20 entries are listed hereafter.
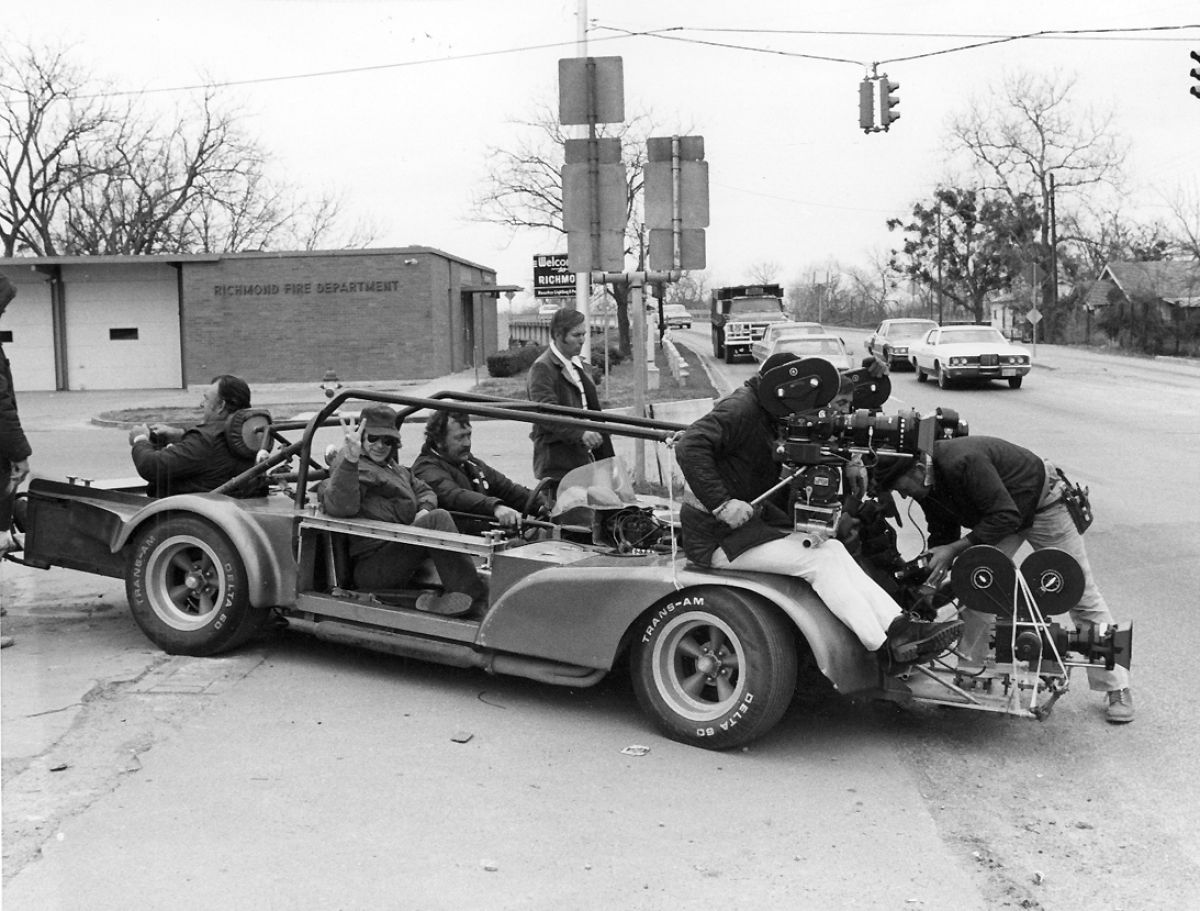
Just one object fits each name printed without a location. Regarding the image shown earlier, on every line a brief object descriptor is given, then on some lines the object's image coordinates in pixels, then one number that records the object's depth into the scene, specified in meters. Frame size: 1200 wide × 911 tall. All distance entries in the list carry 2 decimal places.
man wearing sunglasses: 6.05
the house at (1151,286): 48.91
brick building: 36.22
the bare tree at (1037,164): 64.69
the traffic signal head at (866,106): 24.08
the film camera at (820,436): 5.20
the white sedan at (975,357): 28.16
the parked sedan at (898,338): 34.75
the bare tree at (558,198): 46.53
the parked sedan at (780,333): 30.42
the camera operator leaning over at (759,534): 5.04
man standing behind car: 7.35
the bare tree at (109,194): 55.12
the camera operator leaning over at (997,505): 5.46
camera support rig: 5.07
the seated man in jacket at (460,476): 6.83
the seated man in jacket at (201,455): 6.89
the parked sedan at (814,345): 27.81
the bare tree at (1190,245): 49.69
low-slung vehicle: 5.10
